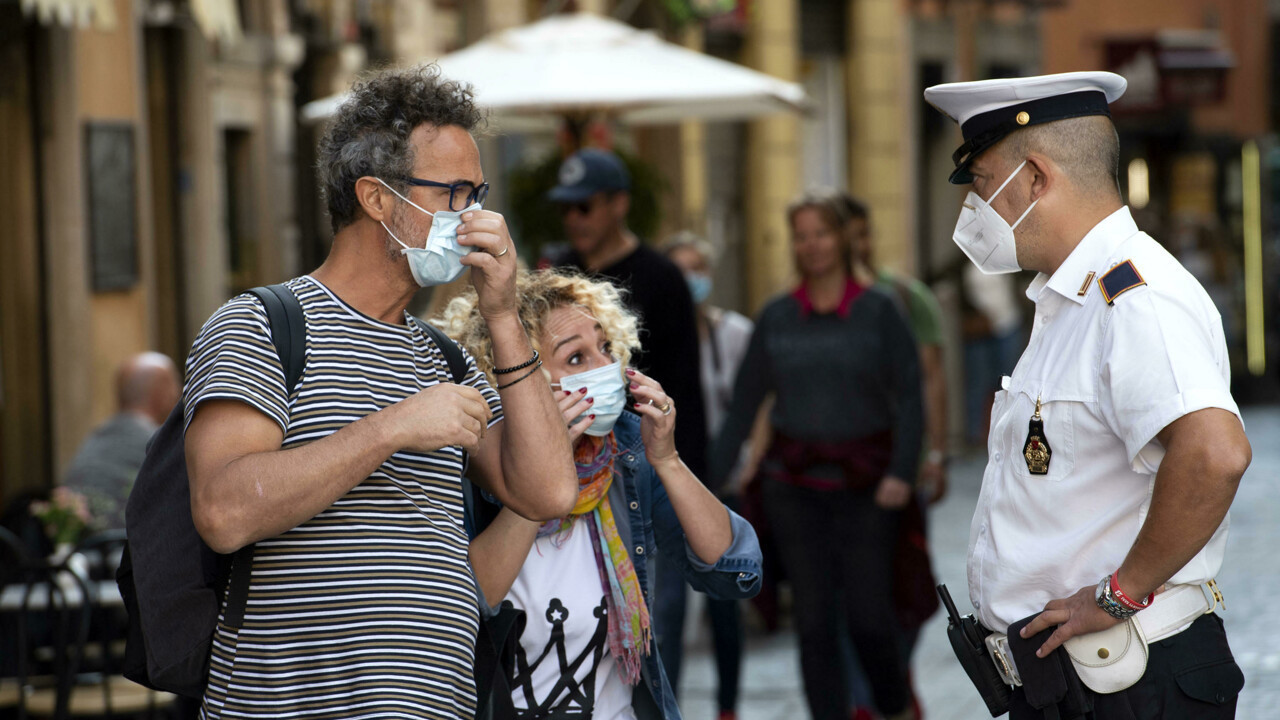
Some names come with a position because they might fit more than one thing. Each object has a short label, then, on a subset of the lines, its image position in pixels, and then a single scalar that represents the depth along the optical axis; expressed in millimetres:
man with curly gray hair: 5477
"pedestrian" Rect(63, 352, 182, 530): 13539
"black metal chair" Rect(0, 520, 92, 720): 10977
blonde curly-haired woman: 6859
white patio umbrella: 15883
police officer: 6043
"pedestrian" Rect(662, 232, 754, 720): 13406
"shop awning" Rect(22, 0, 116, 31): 13070
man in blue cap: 11727
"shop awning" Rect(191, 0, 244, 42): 15742
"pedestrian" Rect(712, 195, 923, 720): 12312
